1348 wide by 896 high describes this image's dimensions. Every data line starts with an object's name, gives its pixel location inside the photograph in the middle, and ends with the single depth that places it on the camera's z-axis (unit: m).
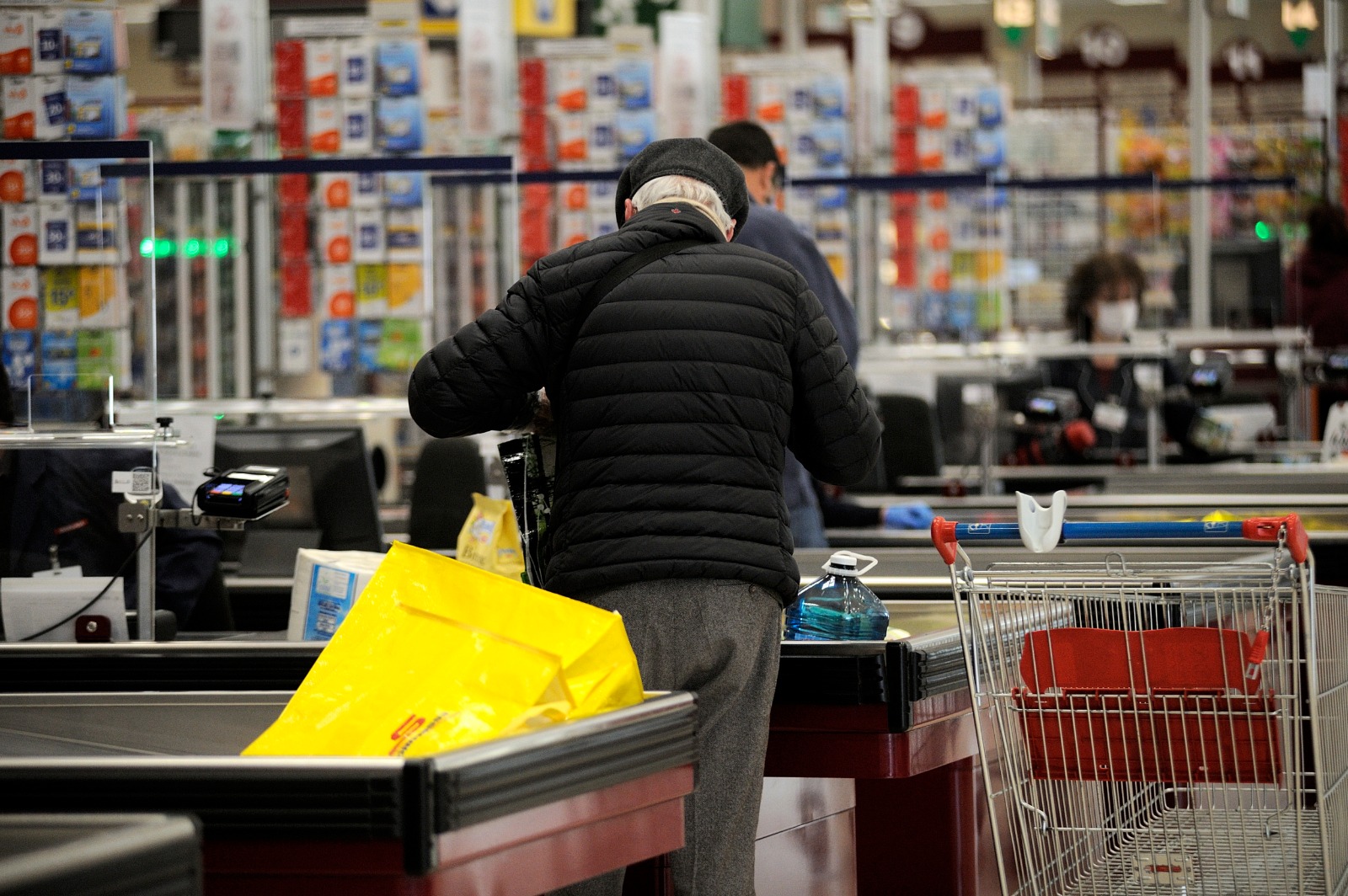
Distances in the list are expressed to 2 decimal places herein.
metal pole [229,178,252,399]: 15.67
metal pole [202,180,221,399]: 15.52
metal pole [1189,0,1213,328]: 24.34
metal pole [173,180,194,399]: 15.17
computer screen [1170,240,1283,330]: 22.34
